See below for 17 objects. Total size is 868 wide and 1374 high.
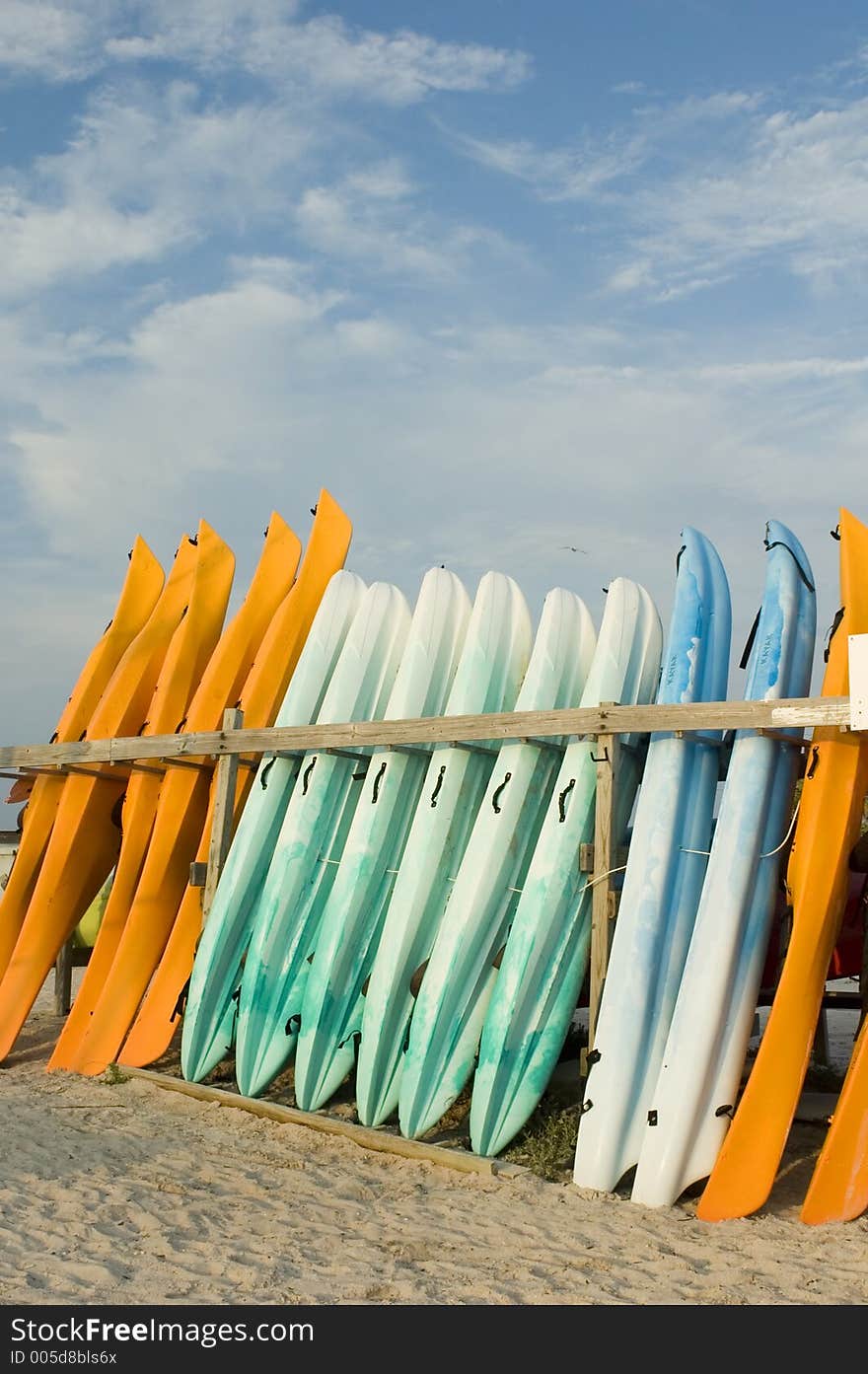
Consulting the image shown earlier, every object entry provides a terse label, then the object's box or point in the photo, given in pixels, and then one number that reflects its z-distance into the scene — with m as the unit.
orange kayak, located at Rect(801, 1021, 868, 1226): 4.32
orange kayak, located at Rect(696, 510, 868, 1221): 4.46
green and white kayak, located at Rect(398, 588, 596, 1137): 5.38
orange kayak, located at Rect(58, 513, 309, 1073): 6.93
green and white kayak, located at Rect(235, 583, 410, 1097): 6.09
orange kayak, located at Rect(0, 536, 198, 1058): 7.45
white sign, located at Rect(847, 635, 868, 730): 4.51
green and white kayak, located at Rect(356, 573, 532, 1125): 5.60
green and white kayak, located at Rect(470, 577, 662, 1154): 5.16
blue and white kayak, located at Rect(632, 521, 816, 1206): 4.61
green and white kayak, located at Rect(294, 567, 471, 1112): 5.88
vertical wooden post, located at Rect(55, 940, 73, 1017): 8.71
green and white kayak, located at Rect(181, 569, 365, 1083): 6.36
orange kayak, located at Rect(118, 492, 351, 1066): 6.75
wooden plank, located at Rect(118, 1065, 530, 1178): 4.99
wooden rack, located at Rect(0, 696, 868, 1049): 4.85
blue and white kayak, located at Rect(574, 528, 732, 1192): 4.78
